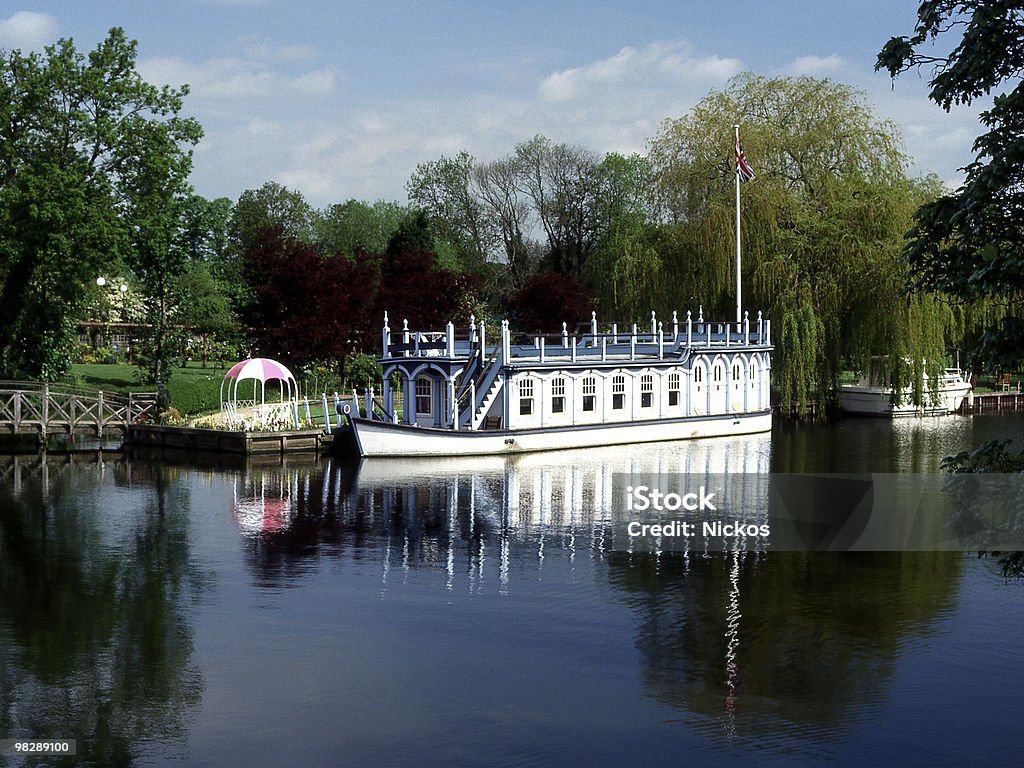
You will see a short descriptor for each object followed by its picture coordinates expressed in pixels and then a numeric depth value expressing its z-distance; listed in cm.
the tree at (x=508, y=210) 9038
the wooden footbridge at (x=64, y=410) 4375
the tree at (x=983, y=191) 1123
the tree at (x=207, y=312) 7257
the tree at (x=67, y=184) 4797
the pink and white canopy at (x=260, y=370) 4456
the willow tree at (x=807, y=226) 5141
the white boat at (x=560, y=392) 4022
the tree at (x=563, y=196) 8862
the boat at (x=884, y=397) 5594
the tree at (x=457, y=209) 9106
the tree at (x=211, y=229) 9220
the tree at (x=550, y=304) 6931
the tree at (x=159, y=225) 5109
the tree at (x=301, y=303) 5131
